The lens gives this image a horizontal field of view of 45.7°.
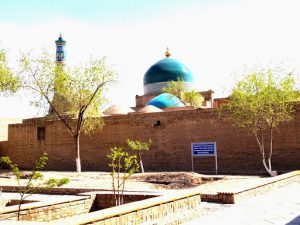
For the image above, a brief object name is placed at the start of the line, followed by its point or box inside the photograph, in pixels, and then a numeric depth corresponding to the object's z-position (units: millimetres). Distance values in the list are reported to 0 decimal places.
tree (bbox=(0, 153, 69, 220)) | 7445
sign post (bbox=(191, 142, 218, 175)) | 16330
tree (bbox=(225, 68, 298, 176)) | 14031
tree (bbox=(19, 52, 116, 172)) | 19188
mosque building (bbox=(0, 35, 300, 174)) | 16266
